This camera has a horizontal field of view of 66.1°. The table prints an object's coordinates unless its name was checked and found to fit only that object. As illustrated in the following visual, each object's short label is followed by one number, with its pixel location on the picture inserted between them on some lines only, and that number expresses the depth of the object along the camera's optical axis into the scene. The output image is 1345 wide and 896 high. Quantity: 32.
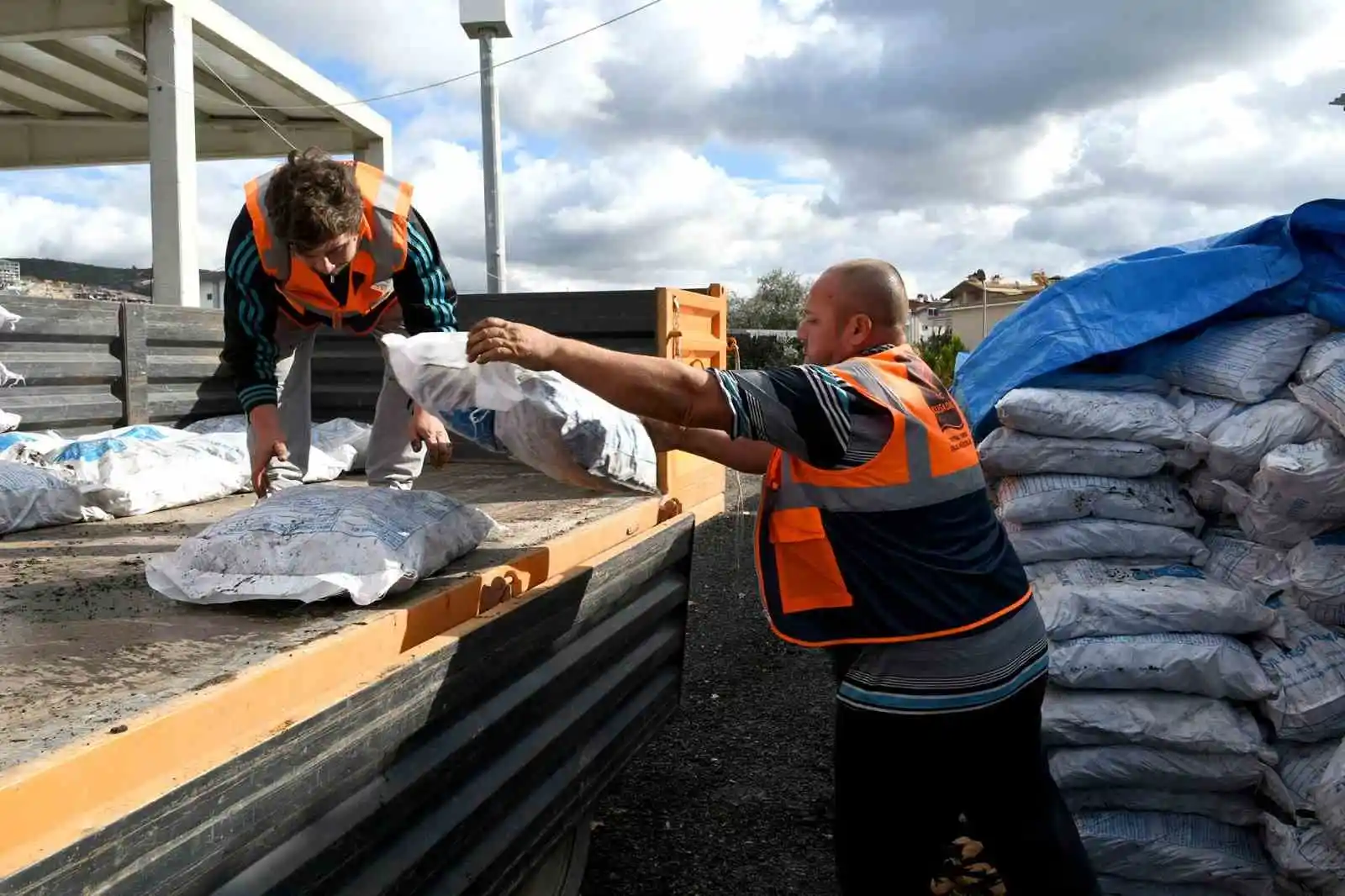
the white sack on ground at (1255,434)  2.67
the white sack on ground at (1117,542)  2.94
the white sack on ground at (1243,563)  2.78
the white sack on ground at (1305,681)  2.54
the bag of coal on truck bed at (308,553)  1.70
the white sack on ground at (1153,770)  2.64
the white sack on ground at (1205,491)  2.91
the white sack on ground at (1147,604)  2.72
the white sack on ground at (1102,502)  2.95
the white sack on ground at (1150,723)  2.63
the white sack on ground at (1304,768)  2.55
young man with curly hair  2.41
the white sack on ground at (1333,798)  2.33
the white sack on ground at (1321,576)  2.64
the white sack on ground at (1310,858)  2.44
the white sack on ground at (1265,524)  2.70
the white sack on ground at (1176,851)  2.64
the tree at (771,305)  32.81
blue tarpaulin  2.87
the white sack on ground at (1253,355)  2.80
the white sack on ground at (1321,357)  2.63
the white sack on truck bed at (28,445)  3.16
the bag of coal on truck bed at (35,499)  2.55
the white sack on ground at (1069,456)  2.95
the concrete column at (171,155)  8.52
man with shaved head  1.77
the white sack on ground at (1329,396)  2.54
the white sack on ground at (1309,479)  2.53
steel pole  9.42
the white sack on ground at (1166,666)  2.66
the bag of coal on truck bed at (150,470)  2.83
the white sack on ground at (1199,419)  2.85
